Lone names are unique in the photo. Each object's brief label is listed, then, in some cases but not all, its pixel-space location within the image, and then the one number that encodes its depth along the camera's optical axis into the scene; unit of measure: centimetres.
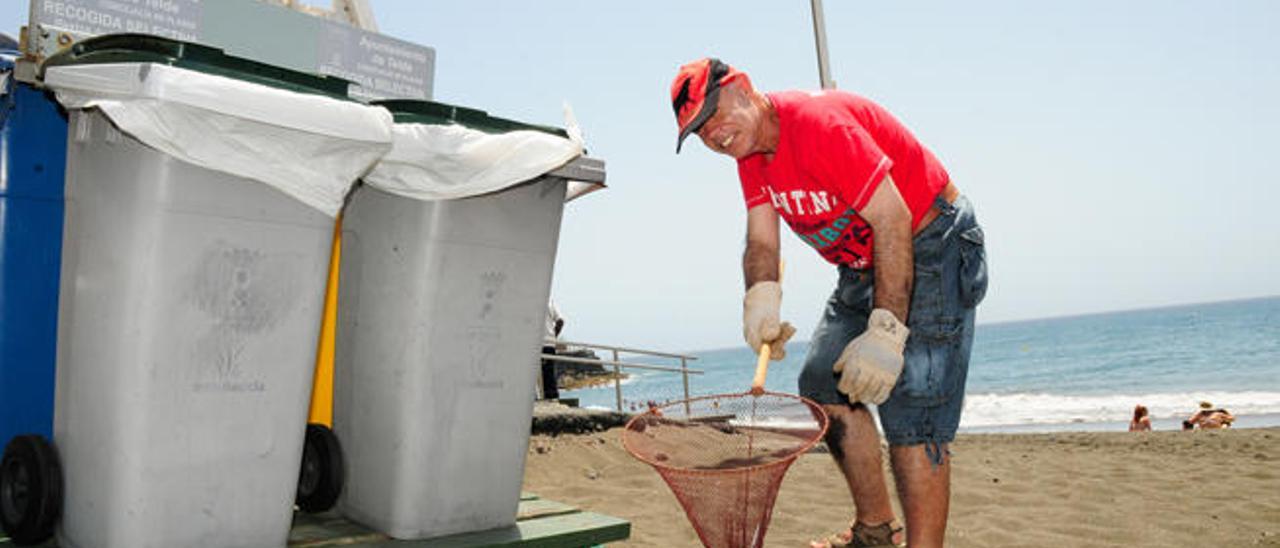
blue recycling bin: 256
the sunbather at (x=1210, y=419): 1355
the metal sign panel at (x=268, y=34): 327
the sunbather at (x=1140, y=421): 1350
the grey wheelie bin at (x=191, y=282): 215
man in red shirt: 268
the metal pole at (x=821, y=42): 501
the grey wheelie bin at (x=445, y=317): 261
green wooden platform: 263
